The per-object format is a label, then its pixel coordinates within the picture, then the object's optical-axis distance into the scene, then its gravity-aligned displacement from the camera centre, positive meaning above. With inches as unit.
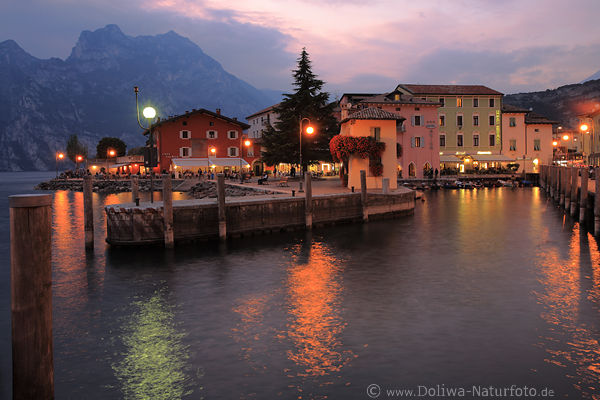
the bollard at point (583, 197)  1122.7 -61.4
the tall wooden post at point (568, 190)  1461.1 -53.5
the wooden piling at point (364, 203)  1206.0 -64.2
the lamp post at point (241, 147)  2784.0 +217.3
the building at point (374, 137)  1459.4 +130.8
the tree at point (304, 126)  2202.3 +262.9
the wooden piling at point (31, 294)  189.0 -44.6
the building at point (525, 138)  3014.3 +238.1
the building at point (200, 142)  2758.4 +248.4
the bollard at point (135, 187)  1050.8 -6.1
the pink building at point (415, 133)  2554.1 +249.0
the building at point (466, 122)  2874.0 +337.6
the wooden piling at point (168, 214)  796.6 -54.8
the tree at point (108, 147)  4018.2 +330.7
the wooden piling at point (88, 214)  814.5 -50.7
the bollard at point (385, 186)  1272.1 -22.7
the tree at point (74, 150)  4575.5 +358.1
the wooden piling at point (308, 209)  1071.6 -68.0
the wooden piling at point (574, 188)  1312.7 -43.8
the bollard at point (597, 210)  956.6 -80.5
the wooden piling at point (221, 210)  887.7 -55.3
